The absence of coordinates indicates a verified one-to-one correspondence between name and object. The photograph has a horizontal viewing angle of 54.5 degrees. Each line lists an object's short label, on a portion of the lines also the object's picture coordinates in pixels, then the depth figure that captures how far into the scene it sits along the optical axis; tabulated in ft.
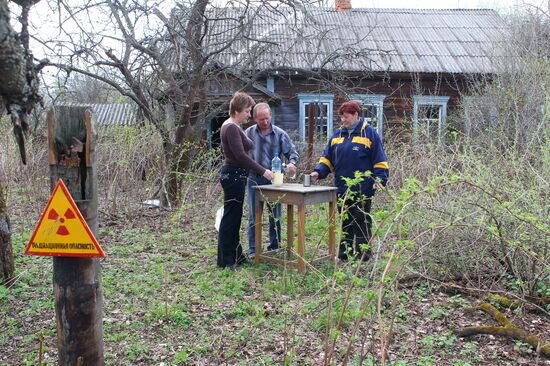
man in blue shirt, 19.31
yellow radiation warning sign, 8.89
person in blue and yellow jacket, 17.89
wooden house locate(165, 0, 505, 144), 51.24
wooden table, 16.84
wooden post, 9.24
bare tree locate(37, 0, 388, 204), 27.55
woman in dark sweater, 17.15
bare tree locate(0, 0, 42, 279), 6.75
